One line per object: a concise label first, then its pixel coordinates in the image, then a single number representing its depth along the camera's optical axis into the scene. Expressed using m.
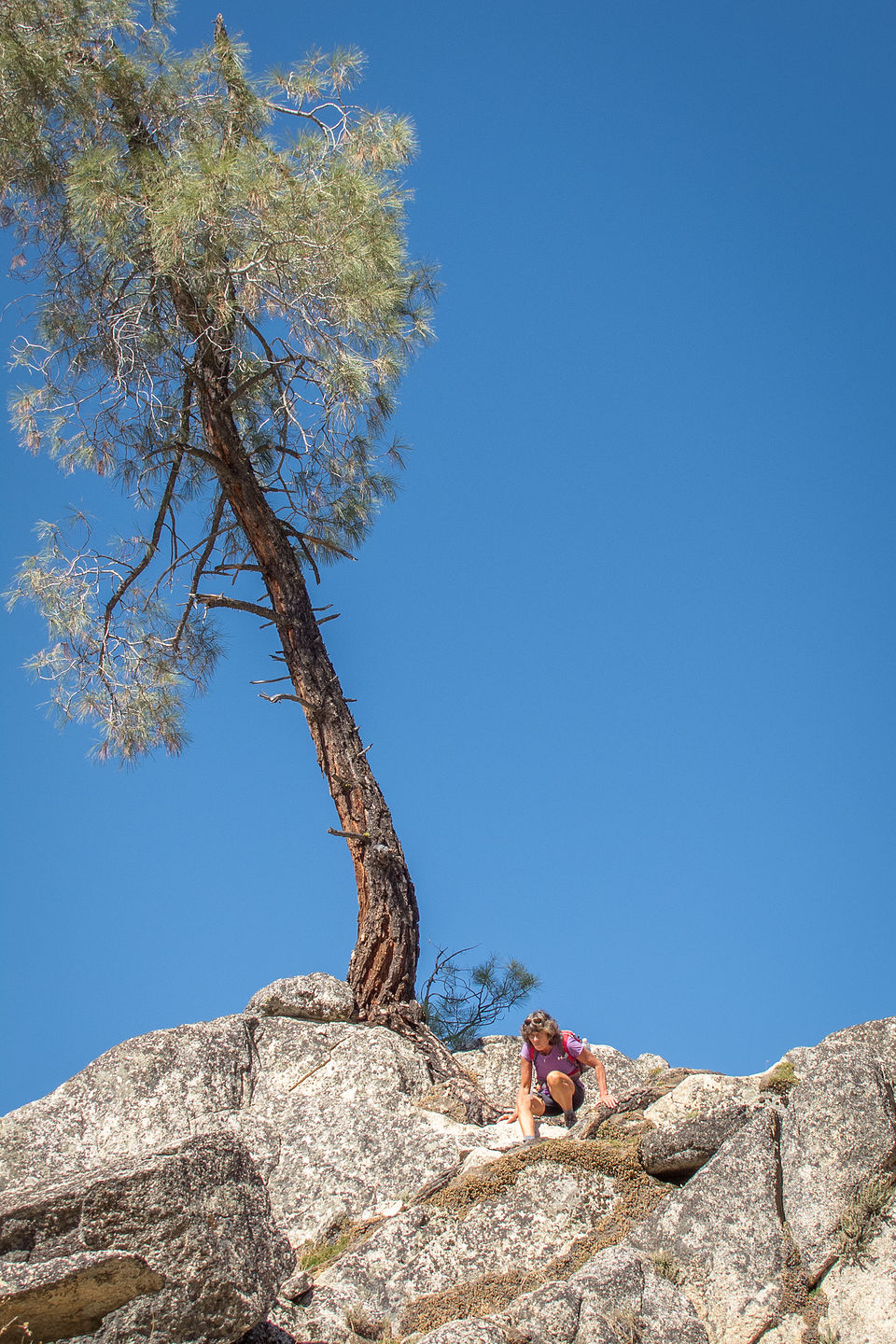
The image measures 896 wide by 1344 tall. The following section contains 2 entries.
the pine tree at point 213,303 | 7.80
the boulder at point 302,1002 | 7.93
